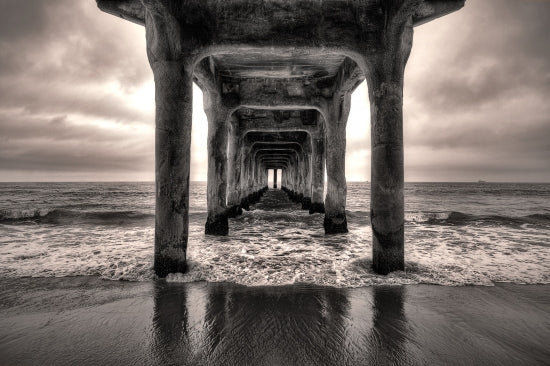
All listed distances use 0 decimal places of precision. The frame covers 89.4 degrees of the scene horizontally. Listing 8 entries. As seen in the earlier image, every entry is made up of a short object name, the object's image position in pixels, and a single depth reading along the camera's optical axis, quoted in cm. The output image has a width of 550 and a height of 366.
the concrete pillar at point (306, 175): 1598
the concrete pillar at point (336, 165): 793
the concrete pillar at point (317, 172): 1257
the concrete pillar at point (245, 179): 1577
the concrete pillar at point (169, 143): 390
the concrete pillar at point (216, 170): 773
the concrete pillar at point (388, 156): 396
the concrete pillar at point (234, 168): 1188
